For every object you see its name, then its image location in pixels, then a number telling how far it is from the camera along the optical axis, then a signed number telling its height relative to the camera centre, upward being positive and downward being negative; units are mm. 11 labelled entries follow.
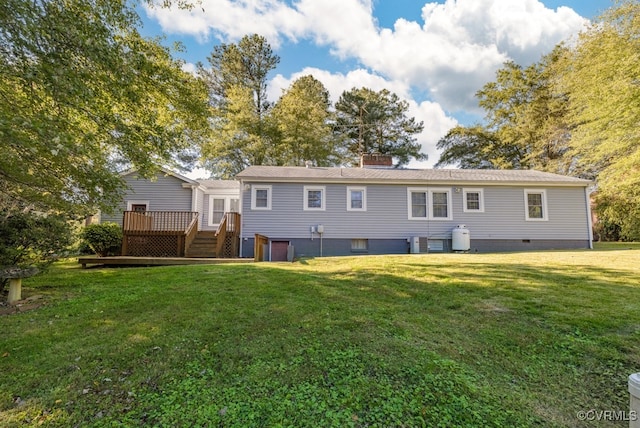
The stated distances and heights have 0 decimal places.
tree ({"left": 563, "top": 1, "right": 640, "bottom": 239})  12328 +5635
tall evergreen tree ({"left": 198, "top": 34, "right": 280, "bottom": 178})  21859 +10332
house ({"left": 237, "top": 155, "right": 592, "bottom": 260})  12297 +1045
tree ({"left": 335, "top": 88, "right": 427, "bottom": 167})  27688 +10215
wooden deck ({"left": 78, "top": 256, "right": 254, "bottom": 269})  9812 -767
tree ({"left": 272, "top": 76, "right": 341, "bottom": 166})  22484 +8051
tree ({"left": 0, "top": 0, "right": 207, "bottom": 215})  4184 +2205
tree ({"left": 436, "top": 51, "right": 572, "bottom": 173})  21672 +8708
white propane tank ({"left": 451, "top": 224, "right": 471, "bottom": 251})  11930 -40
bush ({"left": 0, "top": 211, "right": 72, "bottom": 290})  4625 -20
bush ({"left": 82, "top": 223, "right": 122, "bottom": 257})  10867 -4
